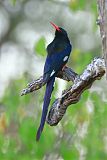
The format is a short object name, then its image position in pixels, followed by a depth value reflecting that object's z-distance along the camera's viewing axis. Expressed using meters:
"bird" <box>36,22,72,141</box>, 6.34
